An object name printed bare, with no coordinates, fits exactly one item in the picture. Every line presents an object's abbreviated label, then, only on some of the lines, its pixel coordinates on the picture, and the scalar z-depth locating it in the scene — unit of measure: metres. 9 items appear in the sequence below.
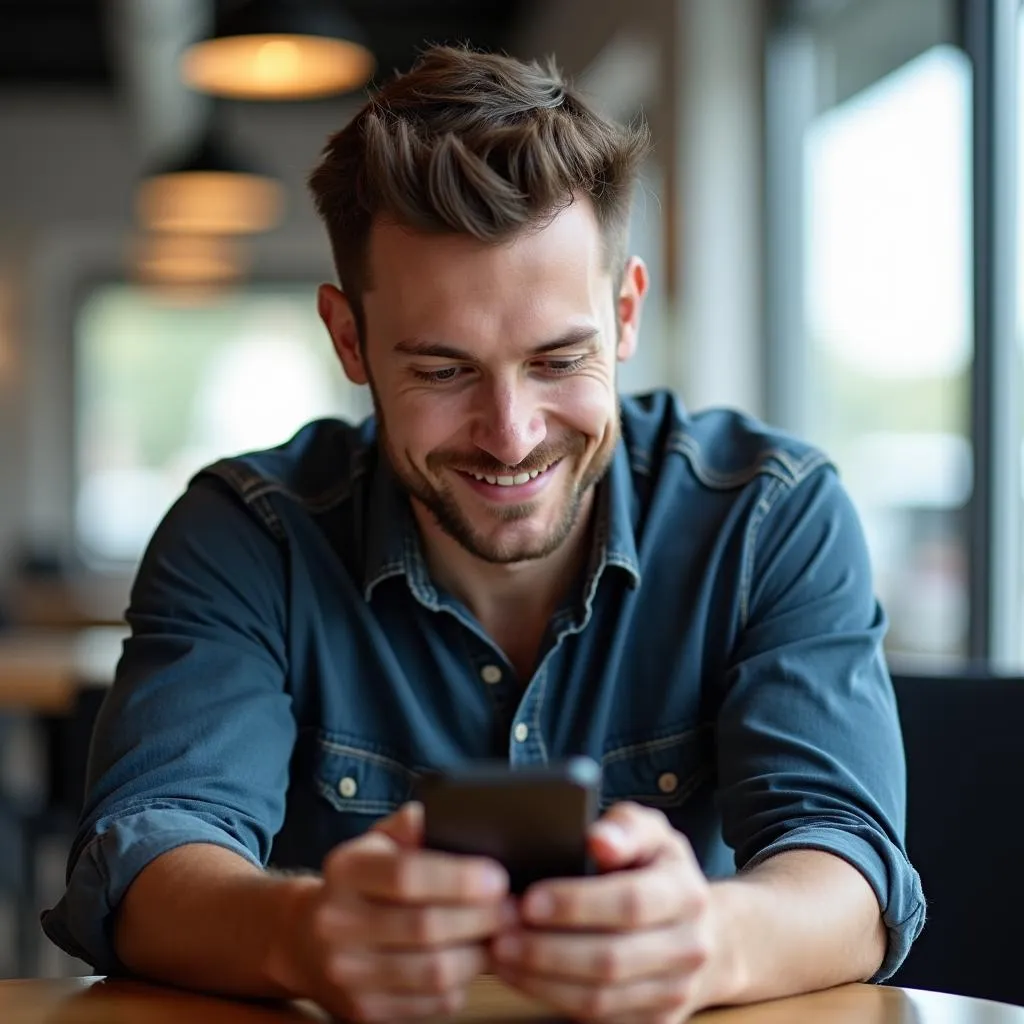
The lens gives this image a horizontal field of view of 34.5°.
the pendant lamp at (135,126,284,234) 6.23
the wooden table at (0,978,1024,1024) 1.14
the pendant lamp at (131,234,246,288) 8.79
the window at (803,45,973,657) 3.92
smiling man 1.30
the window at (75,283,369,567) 10.37
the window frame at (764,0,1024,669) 3.69
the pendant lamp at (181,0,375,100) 4.23
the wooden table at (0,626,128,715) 4.03
